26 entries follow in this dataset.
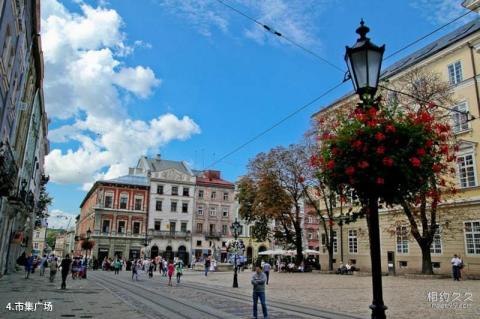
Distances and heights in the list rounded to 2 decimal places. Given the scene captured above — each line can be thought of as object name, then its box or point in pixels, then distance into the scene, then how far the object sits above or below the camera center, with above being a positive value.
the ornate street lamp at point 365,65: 4.98 +2.28
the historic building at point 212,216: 70.26 +5.37
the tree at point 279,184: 40.91 +6.46
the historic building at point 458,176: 27.92 +5.33
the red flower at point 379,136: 5.40 +1.51
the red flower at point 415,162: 5.34 +1.16
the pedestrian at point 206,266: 36.03 -1.80
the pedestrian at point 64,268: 19.34 -1.19
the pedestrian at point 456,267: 23.62 -0.97
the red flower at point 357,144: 5.46 +1.41
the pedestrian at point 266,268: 24.96 -1.30
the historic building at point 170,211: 67.48 +5.84
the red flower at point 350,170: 5.40 +1.04
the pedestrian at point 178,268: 25.63 -1.47
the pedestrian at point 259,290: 10.94 -1.18
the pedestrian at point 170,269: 24.95 -1.48
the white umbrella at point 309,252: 45.66 -0.47
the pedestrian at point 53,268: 23.92 -1.46
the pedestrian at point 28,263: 25.93 -1.33
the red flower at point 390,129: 5.55 +1.65
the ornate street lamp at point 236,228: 24.07 +1.10
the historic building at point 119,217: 64.94 +4.52
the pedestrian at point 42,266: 32.38 -1.89
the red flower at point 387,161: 5.22 +1.13
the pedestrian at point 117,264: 38.37 -1.88
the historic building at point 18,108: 14.85 +6.90
